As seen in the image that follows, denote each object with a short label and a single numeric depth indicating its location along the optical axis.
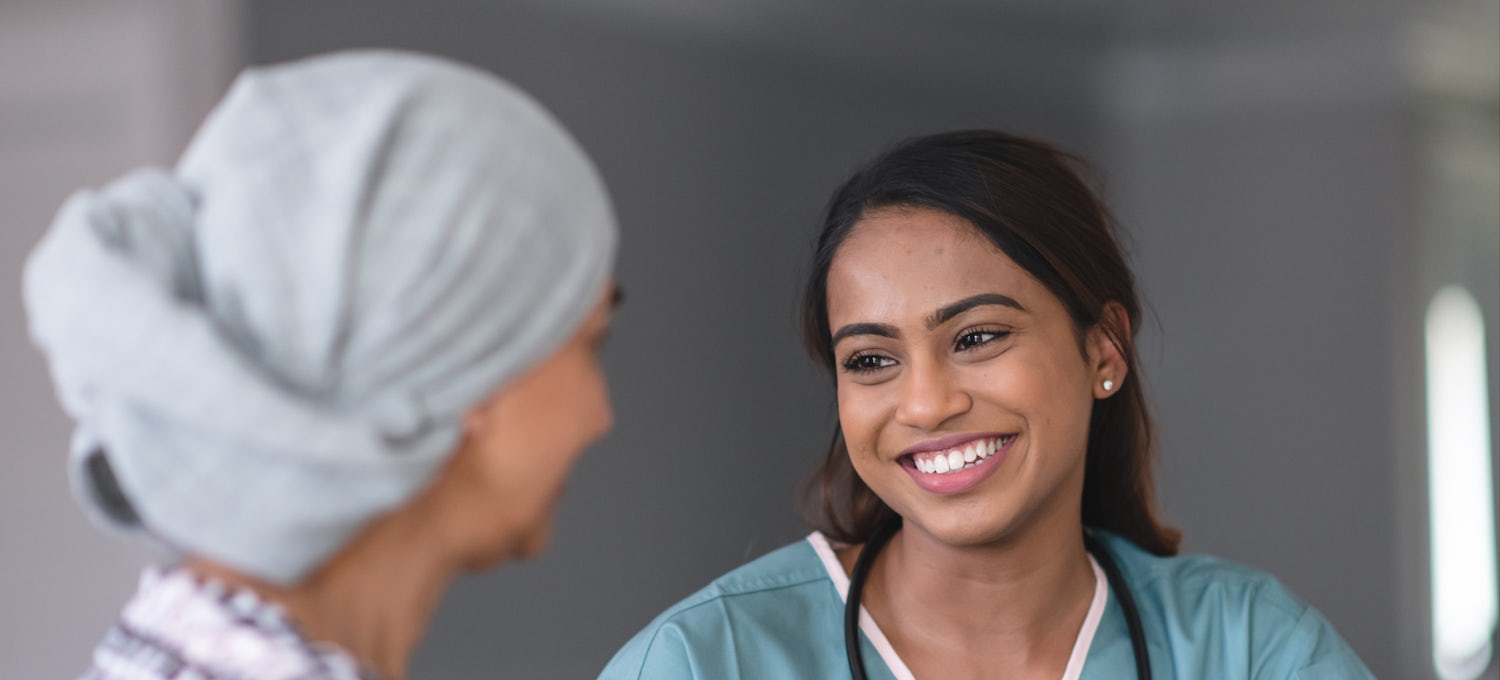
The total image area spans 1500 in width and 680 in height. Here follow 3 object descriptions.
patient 0.87
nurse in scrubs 1.83
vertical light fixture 5.30
